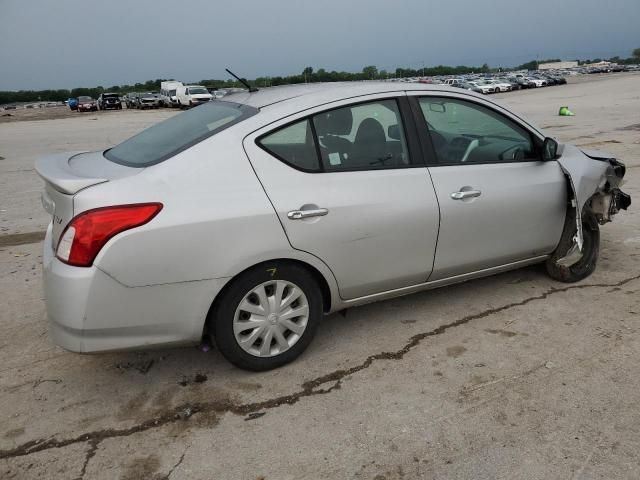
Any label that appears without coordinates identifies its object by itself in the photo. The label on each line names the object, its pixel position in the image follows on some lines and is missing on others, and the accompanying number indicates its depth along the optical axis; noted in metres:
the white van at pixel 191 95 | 41.53
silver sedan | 2.66
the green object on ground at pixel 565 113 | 19.42
